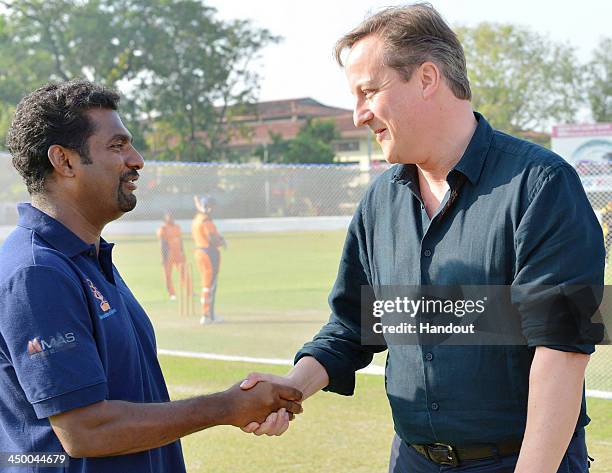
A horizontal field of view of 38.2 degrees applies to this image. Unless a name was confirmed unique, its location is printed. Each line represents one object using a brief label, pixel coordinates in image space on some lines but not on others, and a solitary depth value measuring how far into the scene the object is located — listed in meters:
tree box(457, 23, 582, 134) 61.72
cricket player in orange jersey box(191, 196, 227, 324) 11.98
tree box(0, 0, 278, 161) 56.41
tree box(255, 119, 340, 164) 60.44
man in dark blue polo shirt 2.44
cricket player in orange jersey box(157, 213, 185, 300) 12.18
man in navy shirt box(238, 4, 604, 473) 2.35
